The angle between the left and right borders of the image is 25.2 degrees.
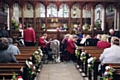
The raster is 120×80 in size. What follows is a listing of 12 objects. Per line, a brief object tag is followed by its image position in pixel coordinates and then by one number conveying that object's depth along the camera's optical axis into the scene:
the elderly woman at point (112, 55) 6.24
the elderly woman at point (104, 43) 9.33
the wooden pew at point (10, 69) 4.40
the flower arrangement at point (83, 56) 8.55
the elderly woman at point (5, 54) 5.96
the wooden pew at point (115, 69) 4.61
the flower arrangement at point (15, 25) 14.29
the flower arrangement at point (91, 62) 6.72
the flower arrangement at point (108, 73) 4.64
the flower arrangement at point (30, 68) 5.82
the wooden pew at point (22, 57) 6.55
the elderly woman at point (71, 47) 12.05
